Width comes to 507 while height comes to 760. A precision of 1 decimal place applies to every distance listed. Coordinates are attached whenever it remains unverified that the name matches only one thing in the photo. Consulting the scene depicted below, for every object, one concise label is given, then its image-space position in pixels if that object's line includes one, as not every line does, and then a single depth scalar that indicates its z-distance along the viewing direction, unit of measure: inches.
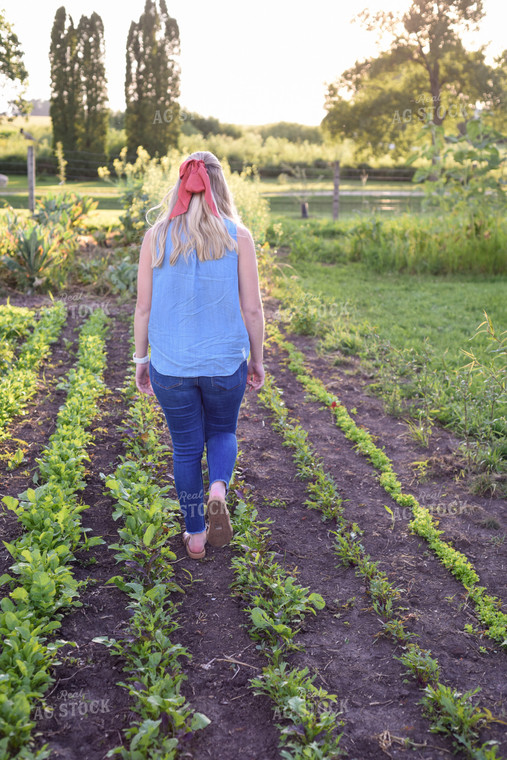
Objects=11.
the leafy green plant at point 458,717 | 83.7
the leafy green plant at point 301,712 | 82.5
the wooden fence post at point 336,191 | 613.0
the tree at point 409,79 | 1144.2
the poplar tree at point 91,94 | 1138.7
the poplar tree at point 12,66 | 877.8
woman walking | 105.2
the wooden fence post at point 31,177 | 499.2
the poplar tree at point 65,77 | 1136.2
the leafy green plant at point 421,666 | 95.6
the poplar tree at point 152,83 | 1055.6
